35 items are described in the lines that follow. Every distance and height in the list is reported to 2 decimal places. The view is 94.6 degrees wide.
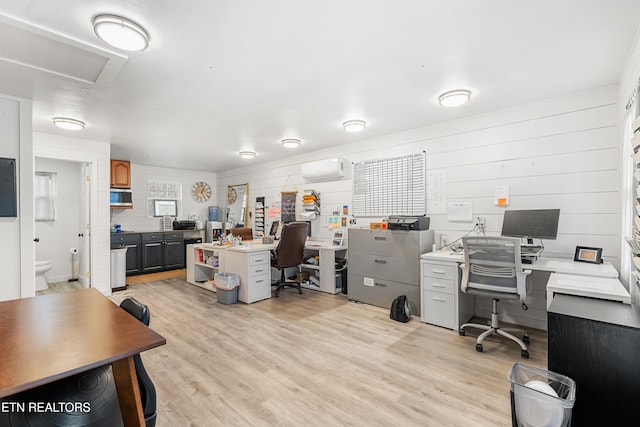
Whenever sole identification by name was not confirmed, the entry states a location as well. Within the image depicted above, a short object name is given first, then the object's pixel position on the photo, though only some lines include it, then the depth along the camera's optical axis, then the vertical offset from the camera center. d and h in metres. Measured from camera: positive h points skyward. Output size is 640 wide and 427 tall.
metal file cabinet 3.66 -0.68
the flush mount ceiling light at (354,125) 3.76 +1.14
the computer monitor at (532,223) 2.78 -0.12
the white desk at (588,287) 1.81 -0.51
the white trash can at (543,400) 1.36 -0.91
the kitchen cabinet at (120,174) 5.73 +0.83
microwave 5.75 +0.37
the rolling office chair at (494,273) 2.61 -0.57
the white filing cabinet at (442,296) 3.16 -0.92
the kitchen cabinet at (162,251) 6.14 -0.77
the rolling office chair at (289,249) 4.31 -0.53
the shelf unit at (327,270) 4.66 -0.92
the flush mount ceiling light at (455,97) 2.86 +1.13
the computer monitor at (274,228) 5.48 -0.27
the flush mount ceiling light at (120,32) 1.74 +1.13
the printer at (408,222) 3.70 -0.12
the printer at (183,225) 6.81 -0.23
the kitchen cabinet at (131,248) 5.82 -0.64
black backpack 3.43 -1.14
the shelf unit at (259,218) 6.51 -0.08
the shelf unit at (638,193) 1.55 +0.09
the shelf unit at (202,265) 4.89 -0.85
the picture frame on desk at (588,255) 2.72 -0.42
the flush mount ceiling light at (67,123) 3.61 +1.17
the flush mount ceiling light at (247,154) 5.49 +1.13
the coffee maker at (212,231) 7.11 -0.39
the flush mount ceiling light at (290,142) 4.66 +1.15
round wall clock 7.57 +0.61
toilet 4.88 -0.97
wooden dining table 1.00 -0.51
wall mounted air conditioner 4.84 +0.75
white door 4.73 -0.12
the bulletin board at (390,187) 4.12 +0.39
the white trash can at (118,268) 5.07 -0.90
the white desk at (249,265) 4.14 -0.79
